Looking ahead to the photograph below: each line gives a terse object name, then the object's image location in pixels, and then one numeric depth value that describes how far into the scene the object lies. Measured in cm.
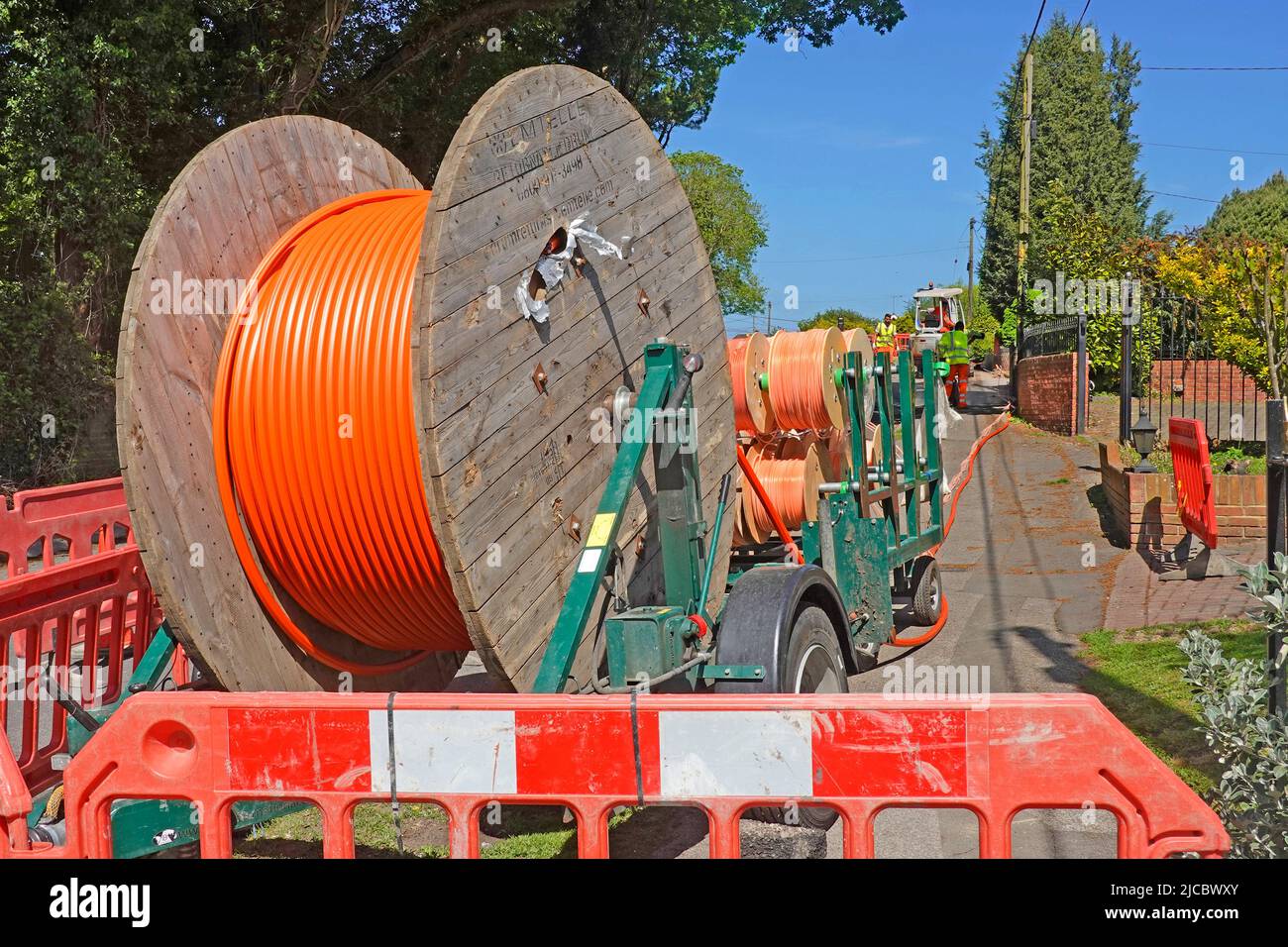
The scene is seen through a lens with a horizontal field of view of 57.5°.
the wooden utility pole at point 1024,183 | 2668
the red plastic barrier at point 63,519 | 740
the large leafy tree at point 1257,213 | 4268
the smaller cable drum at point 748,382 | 717
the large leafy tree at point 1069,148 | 4234
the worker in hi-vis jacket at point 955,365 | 2535
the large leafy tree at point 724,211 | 6344
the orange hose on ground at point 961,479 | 895
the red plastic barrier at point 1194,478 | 997
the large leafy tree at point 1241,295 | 1345
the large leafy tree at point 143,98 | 1382
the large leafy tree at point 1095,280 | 1791
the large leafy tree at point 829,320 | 5109
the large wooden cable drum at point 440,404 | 398
